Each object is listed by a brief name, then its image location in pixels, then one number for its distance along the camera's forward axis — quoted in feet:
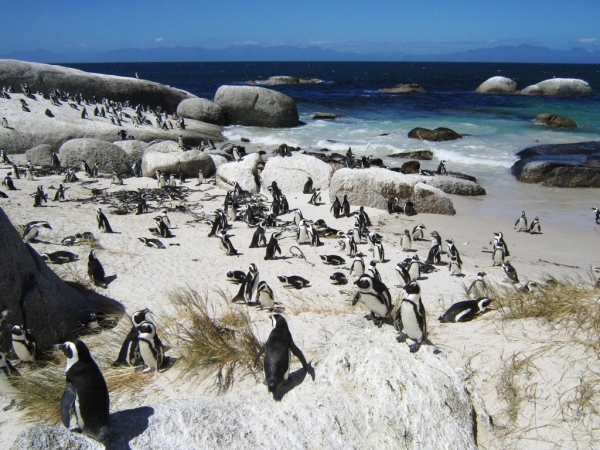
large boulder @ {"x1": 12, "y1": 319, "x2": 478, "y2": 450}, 11.04
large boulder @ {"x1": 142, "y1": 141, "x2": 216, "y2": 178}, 54.80
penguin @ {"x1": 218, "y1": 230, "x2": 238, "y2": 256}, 32.19
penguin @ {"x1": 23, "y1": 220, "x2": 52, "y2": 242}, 29.73
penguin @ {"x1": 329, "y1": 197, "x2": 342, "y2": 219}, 42.91
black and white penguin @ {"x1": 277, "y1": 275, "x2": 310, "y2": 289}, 26.53
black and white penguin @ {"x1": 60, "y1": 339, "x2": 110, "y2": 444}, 10.57
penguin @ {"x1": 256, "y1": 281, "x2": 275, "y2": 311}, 22.17
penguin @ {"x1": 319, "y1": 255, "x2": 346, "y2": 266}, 31.48
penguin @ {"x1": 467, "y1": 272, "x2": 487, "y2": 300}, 22.06
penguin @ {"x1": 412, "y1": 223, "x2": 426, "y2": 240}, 37.86
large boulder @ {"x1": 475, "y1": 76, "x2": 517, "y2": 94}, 163.84
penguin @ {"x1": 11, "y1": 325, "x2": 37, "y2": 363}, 16.74
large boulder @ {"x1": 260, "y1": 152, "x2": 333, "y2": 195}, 51.57
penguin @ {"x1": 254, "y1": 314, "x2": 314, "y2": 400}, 12.11
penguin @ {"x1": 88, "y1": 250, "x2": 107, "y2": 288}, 24.50
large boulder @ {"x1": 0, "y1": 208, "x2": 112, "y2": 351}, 17.39
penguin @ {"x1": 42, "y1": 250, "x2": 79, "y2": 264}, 26.68
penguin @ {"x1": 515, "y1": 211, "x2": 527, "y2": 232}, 38.52
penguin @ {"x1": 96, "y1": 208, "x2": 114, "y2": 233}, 34.47
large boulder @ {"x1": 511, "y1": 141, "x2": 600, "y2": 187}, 54.13
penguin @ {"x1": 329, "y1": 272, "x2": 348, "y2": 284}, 27.30
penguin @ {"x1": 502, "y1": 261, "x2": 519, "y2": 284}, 27.16
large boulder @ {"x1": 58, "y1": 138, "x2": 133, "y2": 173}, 57.11
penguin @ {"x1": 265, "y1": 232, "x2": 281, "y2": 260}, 32.05
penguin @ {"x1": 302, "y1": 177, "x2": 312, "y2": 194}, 50.52
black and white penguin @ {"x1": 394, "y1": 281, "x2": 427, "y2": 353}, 13.55
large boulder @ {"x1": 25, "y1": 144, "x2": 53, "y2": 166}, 57.52
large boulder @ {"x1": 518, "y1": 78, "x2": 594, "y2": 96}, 149.18
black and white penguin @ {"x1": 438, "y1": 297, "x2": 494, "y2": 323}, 17.73
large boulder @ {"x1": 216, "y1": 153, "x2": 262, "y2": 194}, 52.06
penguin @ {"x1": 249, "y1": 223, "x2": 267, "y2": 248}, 34.73
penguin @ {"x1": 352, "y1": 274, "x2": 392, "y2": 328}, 15.29
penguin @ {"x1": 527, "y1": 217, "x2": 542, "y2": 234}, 37.61
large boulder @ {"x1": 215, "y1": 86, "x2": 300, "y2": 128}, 94.79
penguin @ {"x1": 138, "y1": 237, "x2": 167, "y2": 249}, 32.27
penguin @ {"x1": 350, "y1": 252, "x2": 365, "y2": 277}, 28.86
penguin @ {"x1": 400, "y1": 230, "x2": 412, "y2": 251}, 34.47
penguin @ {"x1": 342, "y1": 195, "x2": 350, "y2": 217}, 43.45
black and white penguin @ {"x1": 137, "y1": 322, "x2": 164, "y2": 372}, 14.90
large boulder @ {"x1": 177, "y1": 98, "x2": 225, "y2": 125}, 93.04
